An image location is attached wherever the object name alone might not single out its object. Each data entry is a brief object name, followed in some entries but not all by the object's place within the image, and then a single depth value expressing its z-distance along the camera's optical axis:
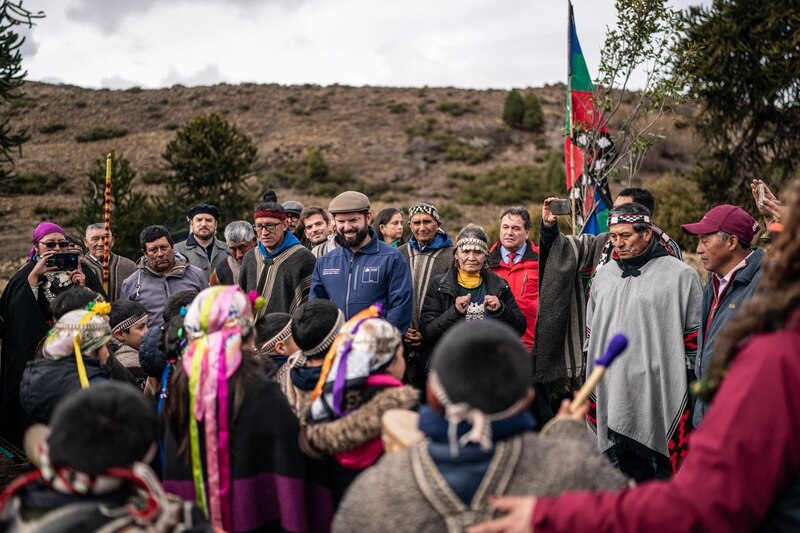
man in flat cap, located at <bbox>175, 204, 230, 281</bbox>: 7.80
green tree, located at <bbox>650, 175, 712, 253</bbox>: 21.45
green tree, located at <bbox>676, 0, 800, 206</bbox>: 16.58
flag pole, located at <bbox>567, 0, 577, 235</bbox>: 7.98
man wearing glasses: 6.05
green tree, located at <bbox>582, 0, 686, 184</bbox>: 8.16
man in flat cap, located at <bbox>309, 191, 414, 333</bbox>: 5.43
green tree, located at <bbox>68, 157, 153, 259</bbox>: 17.31
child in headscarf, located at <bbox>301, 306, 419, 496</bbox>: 2.94
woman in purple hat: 5.60
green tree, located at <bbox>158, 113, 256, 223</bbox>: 21.67
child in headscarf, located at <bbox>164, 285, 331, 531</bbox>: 3.02
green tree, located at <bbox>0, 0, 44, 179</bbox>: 10.78
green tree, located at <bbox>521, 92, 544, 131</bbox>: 50.31
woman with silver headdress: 5.69
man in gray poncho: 4.79
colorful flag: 7.86
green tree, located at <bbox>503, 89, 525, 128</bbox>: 50.50
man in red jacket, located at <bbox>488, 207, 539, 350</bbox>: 6.41
